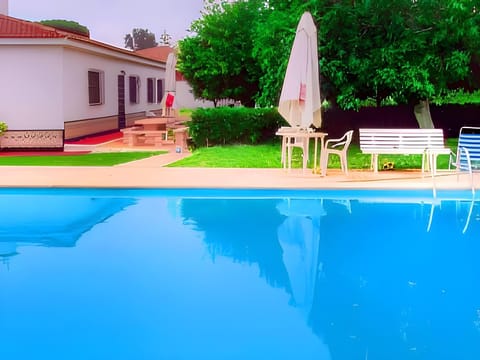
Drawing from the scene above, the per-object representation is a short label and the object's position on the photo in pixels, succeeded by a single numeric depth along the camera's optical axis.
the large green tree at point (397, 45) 14.12
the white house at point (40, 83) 16.55
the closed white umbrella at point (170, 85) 20.22
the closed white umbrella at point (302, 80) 12.11
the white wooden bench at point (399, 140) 12.10
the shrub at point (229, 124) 16.19
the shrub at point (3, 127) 16.36
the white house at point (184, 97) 45.03
